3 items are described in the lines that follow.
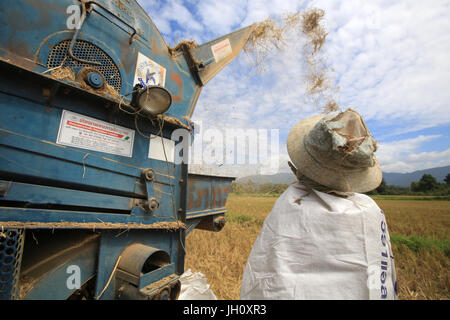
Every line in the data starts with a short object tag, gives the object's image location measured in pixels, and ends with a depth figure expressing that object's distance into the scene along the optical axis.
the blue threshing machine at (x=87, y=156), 1.66
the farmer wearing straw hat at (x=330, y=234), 1.14
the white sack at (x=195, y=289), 3.26
